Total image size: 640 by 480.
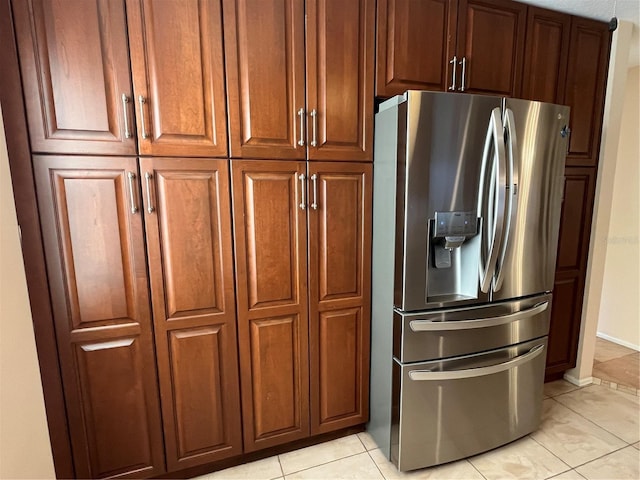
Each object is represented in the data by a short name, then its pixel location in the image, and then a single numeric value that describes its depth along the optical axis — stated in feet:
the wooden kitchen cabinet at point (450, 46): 4.80
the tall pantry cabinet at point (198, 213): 3.77
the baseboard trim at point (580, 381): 7.36
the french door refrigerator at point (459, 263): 4.35
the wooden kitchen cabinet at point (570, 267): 6.59
